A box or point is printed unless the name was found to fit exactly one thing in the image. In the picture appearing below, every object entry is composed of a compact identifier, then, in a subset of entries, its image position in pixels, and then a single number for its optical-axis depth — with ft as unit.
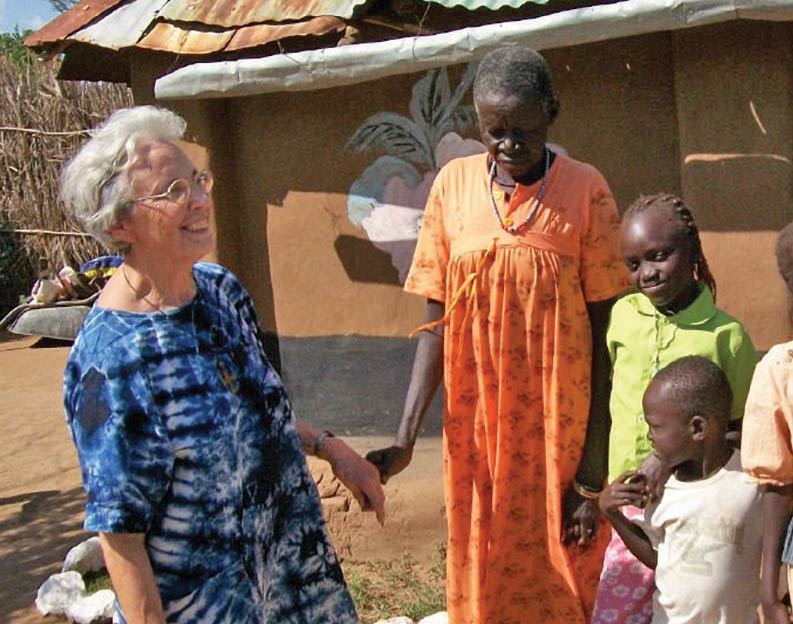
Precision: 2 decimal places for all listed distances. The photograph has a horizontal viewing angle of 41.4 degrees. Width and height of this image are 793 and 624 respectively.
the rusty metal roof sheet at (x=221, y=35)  14.80
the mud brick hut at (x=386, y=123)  12.53
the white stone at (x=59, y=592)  14.46
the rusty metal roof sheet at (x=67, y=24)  17.16
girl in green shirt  7.77
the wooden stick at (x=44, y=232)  40.16
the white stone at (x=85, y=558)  15.40
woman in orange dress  8.22
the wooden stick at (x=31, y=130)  39.24
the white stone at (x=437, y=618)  12.21
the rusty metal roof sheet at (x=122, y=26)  16.29
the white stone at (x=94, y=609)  13.87
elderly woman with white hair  6.09
